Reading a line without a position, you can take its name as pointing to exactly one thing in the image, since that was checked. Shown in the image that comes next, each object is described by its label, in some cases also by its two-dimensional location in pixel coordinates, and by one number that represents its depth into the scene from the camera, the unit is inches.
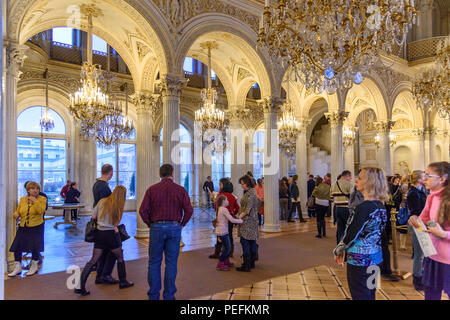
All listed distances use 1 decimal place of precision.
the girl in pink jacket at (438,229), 100.2
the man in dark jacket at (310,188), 492.2
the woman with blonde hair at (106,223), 162.3
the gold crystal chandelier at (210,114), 401.1
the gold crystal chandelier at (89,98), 300.4
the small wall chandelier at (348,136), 601.6
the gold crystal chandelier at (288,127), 426.3
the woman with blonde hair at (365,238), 101.7
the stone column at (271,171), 343.9
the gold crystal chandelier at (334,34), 182.9
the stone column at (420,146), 596.1
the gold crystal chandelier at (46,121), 421.4
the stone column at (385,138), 506.3
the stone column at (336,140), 439.8
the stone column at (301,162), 489.1
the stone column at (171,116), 277.1
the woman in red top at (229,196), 219.6
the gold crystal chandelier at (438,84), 344.5
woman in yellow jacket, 189.8
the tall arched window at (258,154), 723.4
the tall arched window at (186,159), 636.1
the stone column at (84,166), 500.4
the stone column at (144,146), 313.6
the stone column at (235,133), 430.9
